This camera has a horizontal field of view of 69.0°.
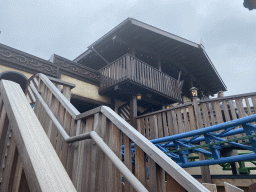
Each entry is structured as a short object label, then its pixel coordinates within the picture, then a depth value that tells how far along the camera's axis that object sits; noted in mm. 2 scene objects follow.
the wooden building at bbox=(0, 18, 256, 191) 2394
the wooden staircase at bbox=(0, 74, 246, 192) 929
